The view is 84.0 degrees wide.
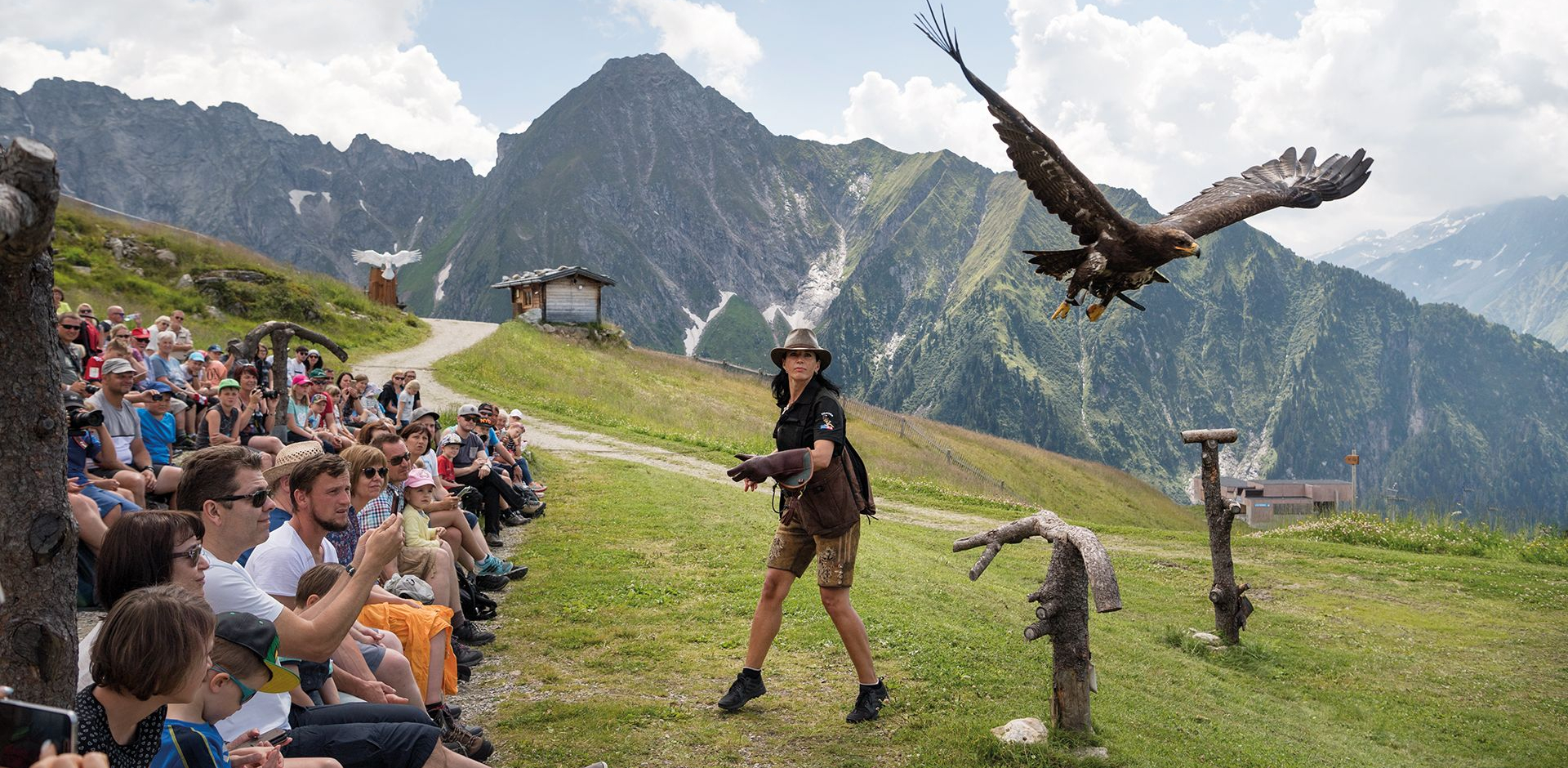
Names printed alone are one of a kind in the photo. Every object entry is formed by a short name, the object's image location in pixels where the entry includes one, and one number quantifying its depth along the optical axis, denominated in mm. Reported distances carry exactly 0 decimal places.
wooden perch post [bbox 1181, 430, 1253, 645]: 9680
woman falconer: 5348
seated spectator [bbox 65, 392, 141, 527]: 6465
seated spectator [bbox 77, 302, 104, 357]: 11727
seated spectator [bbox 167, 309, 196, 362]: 12555
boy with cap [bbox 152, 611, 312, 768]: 2863
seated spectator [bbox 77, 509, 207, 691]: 3307
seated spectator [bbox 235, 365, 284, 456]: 9570
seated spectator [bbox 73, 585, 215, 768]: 2514
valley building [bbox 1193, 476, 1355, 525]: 82188
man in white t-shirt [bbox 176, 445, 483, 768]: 3703
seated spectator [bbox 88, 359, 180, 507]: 7707
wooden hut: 46875
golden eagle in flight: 7445
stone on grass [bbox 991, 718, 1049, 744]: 5223
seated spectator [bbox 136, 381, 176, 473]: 8664
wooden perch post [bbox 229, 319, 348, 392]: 9945
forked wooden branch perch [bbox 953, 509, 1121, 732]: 5375
